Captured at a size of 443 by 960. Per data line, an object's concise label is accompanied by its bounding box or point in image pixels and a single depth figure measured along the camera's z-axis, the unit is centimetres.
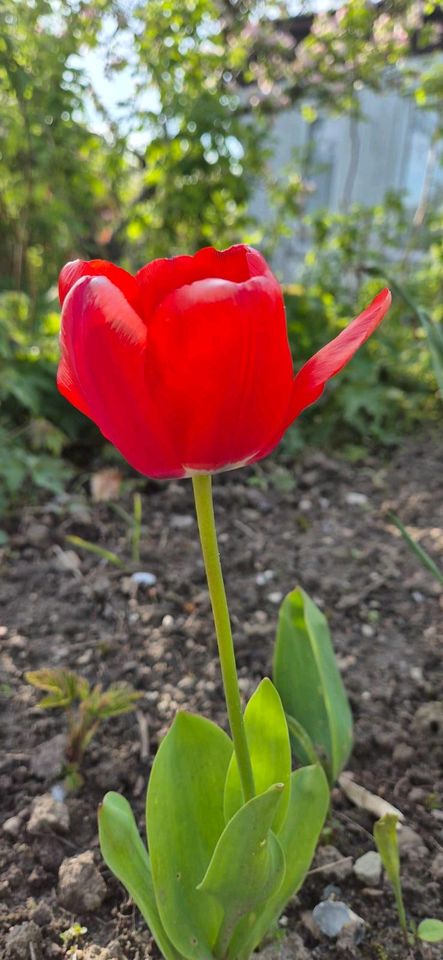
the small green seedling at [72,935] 38
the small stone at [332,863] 41
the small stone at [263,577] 69
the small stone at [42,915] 38
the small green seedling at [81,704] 45
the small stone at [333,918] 39
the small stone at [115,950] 37
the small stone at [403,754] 48
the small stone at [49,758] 46
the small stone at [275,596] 66
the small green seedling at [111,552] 67
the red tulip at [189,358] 26
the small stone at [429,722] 50
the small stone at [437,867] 41
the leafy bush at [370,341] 113
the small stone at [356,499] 91
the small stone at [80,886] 39
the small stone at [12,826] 42
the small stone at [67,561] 70
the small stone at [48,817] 42
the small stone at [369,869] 41
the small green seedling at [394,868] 35
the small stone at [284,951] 38
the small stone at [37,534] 74
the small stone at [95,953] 37
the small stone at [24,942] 37
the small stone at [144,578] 67
